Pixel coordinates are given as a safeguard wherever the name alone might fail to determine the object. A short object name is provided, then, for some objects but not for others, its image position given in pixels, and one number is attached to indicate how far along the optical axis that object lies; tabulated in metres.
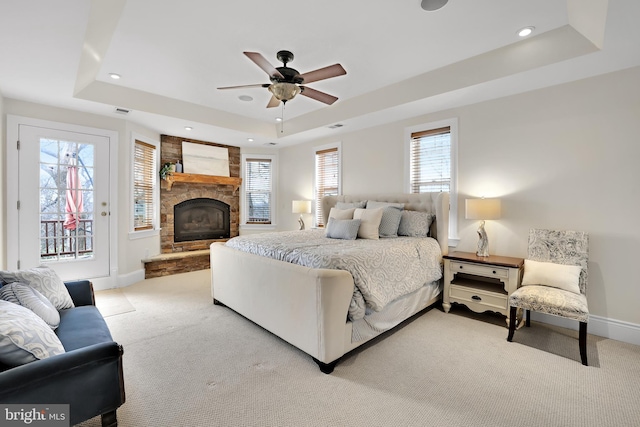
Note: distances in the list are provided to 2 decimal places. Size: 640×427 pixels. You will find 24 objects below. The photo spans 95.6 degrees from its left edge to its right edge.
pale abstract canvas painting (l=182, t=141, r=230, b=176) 5.59
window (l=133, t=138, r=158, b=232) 4.77
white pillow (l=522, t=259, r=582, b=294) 2.68
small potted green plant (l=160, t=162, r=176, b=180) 5.26
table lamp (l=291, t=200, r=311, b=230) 5.61
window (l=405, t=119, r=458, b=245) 3.82
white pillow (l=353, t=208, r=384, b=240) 3.58
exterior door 3.70
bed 2.18
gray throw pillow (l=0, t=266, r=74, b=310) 2.06
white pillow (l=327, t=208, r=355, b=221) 3.97
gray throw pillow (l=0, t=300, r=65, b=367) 1.26
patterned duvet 2.36
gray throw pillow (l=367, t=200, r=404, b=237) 3.69
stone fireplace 5.32
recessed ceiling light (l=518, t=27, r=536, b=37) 2.51
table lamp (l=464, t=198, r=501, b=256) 3.19
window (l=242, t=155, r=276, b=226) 6.45
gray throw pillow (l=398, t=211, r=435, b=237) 3.68
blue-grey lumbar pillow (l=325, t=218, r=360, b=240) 3.55
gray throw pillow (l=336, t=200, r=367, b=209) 4.36
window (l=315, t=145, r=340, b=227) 5.37
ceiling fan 2.43
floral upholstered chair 2.38
